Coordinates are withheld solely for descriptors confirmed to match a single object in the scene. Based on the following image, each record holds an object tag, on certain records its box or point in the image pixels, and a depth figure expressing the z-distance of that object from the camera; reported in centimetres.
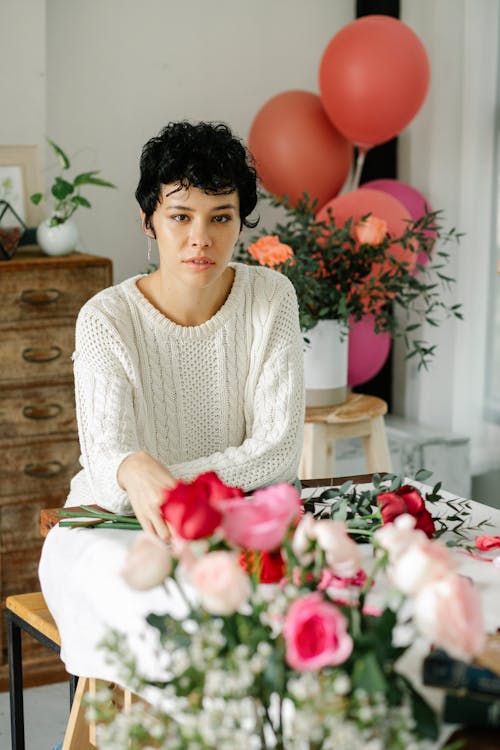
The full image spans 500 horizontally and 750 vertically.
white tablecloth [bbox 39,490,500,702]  184
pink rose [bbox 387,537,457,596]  122
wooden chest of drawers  322
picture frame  339
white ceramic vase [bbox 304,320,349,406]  323
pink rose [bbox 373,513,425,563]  128
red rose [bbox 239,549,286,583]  167
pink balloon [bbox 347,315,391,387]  354
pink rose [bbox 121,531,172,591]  126
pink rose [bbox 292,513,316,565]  136
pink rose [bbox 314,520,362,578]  132
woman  232
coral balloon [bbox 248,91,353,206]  360
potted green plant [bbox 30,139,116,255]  332
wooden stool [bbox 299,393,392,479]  326
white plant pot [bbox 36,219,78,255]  331
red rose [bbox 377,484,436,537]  202
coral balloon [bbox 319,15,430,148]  353
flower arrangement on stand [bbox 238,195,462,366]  319
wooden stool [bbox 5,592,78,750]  243
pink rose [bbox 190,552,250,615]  120
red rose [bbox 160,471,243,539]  128
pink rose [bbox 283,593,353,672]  123
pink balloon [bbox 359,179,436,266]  377
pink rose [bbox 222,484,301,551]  126
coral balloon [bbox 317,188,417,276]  339
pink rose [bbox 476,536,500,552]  204
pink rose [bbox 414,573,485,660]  119
